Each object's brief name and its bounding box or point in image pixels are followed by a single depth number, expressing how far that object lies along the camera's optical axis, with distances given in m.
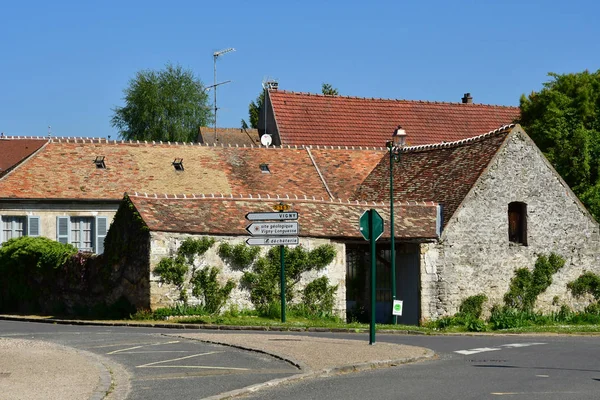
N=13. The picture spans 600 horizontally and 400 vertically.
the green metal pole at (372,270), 20.39
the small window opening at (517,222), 37.75
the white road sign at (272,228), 28.69
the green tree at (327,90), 87.75
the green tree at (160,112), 77.56
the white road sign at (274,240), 28.61
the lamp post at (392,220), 32.84
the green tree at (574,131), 41.91
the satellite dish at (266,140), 48.72
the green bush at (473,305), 35.84
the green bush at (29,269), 36.56
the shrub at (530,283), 36.78
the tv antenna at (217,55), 58.38
